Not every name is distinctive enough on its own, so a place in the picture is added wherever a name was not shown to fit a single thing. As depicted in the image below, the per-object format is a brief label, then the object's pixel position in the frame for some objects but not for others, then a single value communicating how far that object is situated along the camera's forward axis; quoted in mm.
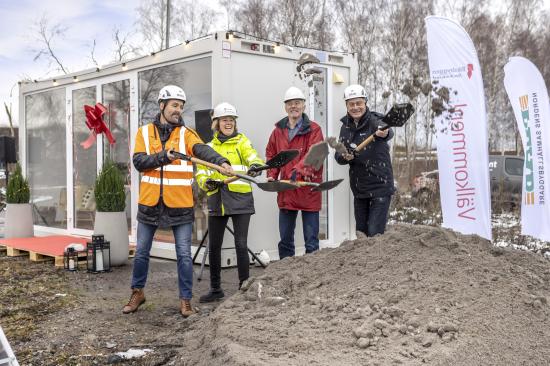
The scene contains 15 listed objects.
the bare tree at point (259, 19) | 24469
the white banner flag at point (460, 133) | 7477
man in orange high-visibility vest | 4770
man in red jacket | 5570
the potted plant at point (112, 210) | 7145
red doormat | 7738
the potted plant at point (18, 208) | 8984
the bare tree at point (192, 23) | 27812
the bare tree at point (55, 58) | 25817
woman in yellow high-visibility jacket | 5188
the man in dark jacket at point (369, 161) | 5355
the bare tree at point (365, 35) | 22328
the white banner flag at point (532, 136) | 8148
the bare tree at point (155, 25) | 27547
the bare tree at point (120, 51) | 25812
